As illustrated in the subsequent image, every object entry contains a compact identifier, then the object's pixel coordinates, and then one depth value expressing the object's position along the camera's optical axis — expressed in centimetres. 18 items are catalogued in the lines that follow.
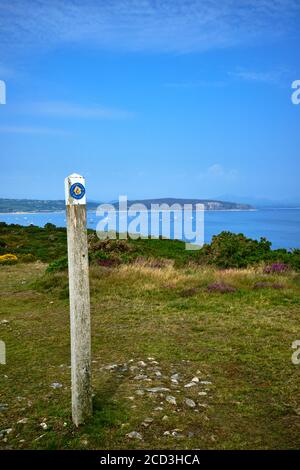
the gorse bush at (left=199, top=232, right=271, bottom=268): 2086
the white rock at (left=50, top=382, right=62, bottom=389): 696
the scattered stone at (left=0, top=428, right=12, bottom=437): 541
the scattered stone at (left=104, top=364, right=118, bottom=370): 782
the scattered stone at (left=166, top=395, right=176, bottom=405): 621
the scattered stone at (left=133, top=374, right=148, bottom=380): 725
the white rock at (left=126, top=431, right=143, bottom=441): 521
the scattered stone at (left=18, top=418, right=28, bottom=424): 571
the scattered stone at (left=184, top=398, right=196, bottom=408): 614
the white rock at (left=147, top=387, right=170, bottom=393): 663
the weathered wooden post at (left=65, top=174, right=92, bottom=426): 534
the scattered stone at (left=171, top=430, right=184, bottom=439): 524
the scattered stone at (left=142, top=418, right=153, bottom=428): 554
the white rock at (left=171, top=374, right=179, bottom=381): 722
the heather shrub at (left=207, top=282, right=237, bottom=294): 1433
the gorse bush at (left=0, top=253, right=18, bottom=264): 2645
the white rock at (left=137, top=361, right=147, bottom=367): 793
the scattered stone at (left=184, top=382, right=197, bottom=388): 689
